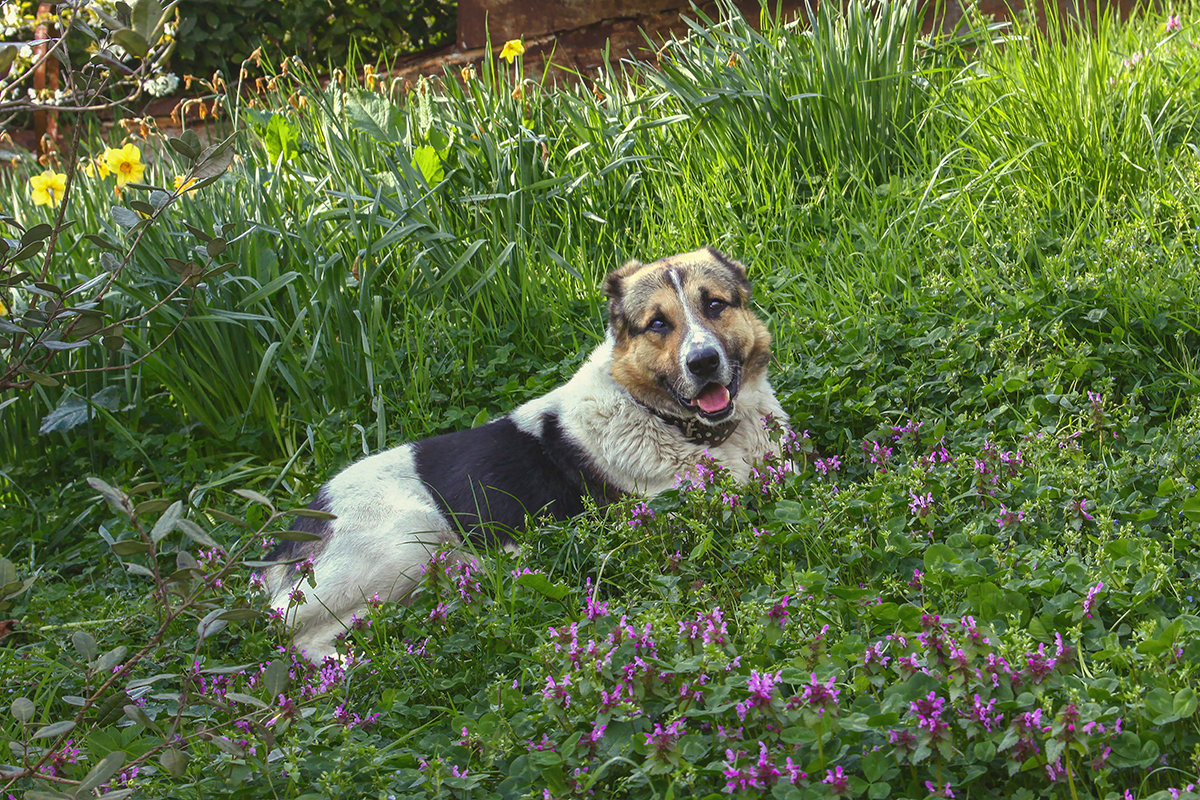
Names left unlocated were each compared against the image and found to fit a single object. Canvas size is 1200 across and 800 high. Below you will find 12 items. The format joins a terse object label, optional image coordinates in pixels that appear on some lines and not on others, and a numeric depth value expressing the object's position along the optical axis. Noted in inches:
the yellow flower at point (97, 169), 214.7
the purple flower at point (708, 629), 85.4
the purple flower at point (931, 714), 75.4
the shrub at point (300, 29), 393.7
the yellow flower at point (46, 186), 159.9
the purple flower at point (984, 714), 77.2
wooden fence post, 347.9
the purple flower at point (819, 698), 77.3
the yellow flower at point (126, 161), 152.9
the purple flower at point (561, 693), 86.4
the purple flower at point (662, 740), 78.0
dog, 142.8
